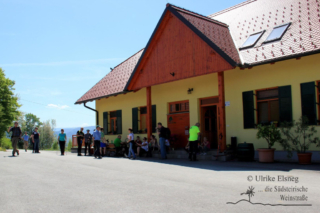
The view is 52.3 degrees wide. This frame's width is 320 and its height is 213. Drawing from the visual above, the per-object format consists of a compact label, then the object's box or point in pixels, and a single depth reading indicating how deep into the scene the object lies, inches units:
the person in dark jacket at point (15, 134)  623.2
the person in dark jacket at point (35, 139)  856.0
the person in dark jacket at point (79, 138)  729.0
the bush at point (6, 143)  1850.4
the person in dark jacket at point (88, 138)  722.8
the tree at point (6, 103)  1827.8
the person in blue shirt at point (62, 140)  753.0
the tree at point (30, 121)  3764.8
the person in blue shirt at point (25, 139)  1101.1
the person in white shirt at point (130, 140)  597.6
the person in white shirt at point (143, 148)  645.9
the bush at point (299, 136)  435.2
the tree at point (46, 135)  3646.2
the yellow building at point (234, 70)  485.1
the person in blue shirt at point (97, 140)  625.9
